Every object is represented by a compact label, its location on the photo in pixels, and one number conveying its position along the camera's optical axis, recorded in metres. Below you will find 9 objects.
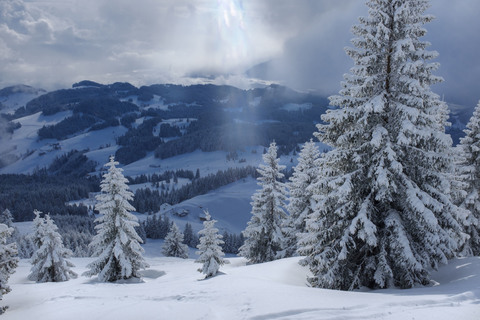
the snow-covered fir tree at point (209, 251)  23.44
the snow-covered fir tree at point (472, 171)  20.19
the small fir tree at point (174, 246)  60.97
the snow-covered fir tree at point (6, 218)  79.40
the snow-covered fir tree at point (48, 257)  29.70
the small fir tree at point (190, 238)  93.06
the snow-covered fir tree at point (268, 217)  28.09
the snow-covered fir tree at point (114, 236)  22.53
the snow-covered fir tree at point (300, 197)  26.58
